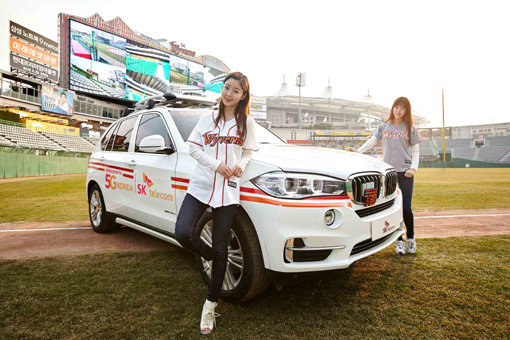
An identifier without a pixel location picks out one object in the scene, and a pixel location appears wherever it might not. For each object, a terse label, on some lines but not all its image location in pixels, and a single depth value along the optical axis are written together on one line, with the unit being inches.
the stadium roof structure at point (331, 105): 3545.8
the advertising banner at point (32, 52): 1512.1
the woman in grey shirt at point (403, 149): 147.9
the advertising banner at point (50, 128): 1365.2
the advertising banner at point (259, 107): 2827.0
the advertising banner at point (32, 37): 1505.9
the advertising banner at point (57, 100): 1605.3
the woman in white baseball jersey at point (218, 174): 90.3
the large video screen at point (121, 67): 1742.1
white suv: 89.4
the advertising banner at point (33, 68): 1517.7
